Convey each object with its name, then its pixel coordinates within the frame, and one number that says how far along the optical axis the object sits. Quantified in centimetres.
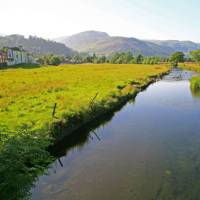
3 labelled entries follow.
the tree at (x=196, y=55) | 12707
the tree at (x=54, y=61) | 12725
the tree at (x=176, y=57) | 14408
